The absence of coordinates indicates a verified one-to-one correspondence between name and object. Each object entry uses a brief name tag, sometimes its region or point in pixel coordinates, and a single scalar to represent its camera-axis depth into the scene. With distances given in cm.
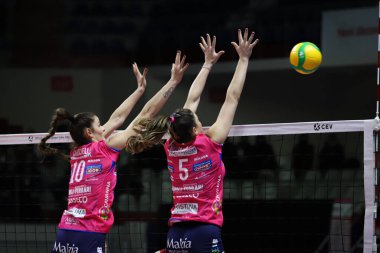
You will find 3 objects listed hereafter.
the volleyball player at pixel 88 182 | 1059
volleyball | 1227
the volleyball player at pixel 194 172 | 1013
